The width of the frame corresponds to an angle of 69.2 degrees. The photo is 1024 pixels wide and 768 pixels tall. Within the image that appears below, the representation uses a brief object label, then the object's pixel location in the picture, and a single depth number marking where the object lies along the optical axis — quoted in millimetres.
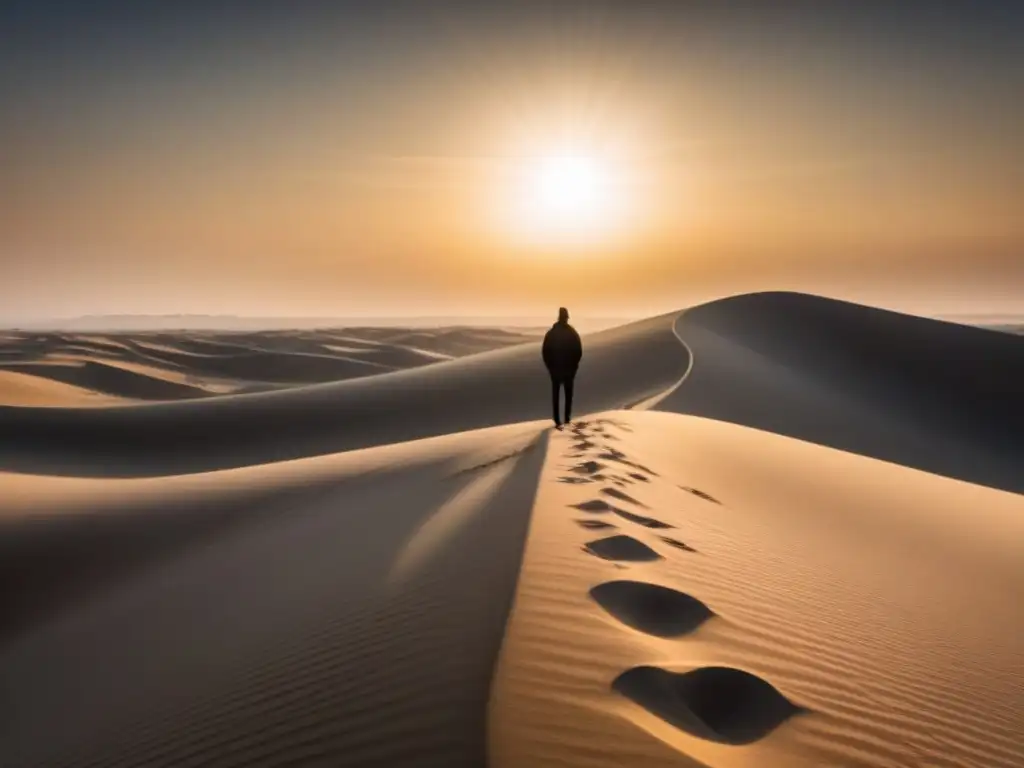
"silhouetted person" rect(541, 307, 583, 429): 10133
